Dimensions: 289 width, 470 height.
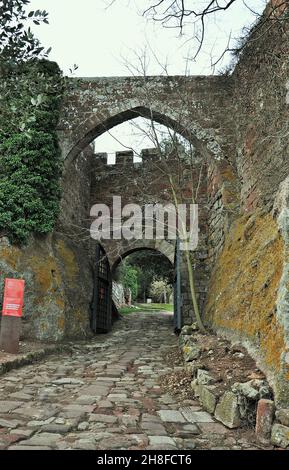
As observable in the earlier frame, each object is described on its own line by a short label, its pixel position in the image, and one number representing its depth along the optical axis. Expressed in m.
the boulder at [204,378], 3.00
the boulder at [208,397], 2.72
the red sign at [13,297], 4.87
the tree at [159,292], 27.75
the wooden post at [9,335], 4.73
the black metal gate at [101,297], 7.73
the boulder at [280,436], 2.04
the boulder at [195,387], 3.16
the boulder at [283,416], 2.11
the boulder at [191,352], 4.03
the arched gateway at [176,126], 7.32
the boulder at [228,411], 2.38
